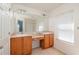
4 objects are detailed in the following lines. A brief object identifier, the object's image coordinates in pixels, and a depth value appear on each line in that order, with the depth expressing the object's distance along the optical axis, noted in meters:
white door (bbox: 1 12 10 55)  1.77
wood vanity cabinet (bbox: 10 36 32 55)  1.83
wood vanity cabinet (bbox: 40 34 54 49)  2.02
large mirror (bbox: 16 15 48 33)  1.96
